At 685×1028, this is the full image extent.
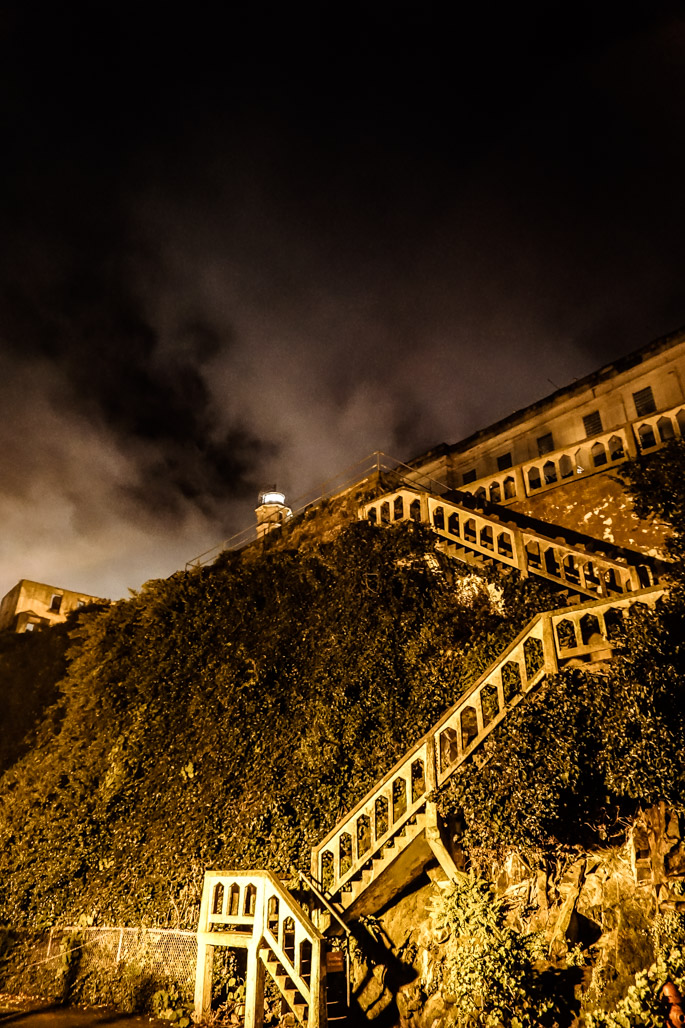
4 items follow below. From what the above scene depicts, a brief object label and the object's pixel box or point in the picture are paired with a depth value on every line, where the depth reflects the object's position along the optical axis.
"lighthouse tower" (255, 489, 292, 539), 28.05
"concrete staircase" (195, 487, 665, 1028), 8.34
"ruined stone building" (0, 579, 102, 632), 29.39
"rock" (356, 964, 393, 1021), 8.95
